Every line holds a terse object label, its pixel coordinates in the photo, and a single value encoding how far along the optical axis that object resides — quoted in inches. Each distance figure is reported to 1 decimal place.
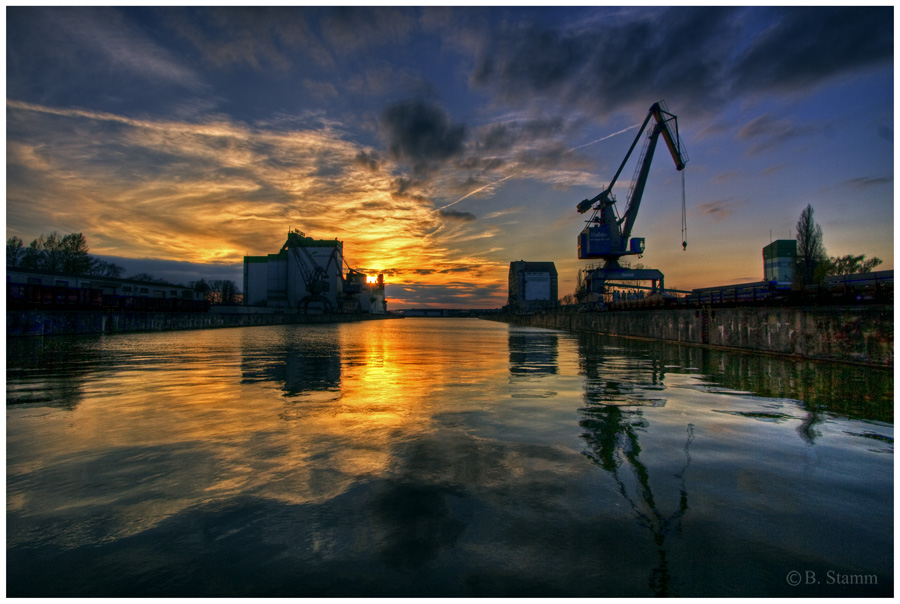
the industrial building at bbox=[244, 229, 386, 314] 4997.5
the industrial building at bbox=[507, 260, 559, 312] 6953.7
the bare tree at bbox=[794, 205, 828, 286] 3016.7
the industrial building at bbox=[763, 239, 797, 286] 4864.7
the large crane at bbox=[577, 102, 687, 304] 2278.5
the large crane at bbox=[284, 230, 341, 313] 4879.4
